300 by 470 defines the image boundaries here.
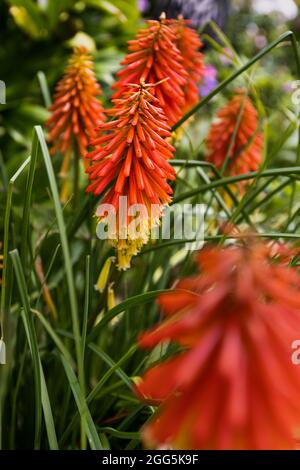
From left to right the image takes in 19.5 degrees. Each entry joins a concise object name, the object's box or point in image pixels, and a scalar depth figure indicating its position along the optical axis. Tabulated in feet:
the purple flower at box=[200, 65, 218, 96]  4.25
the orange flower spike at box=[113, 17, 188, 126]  1.94
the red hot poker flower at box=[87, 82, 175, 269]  1.73
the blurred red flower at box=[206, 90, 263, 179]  2.42
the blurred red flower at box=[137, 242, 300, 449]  1.11
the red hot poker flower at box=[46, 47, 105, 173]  2.22
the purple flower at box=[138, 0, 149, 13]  5.25
